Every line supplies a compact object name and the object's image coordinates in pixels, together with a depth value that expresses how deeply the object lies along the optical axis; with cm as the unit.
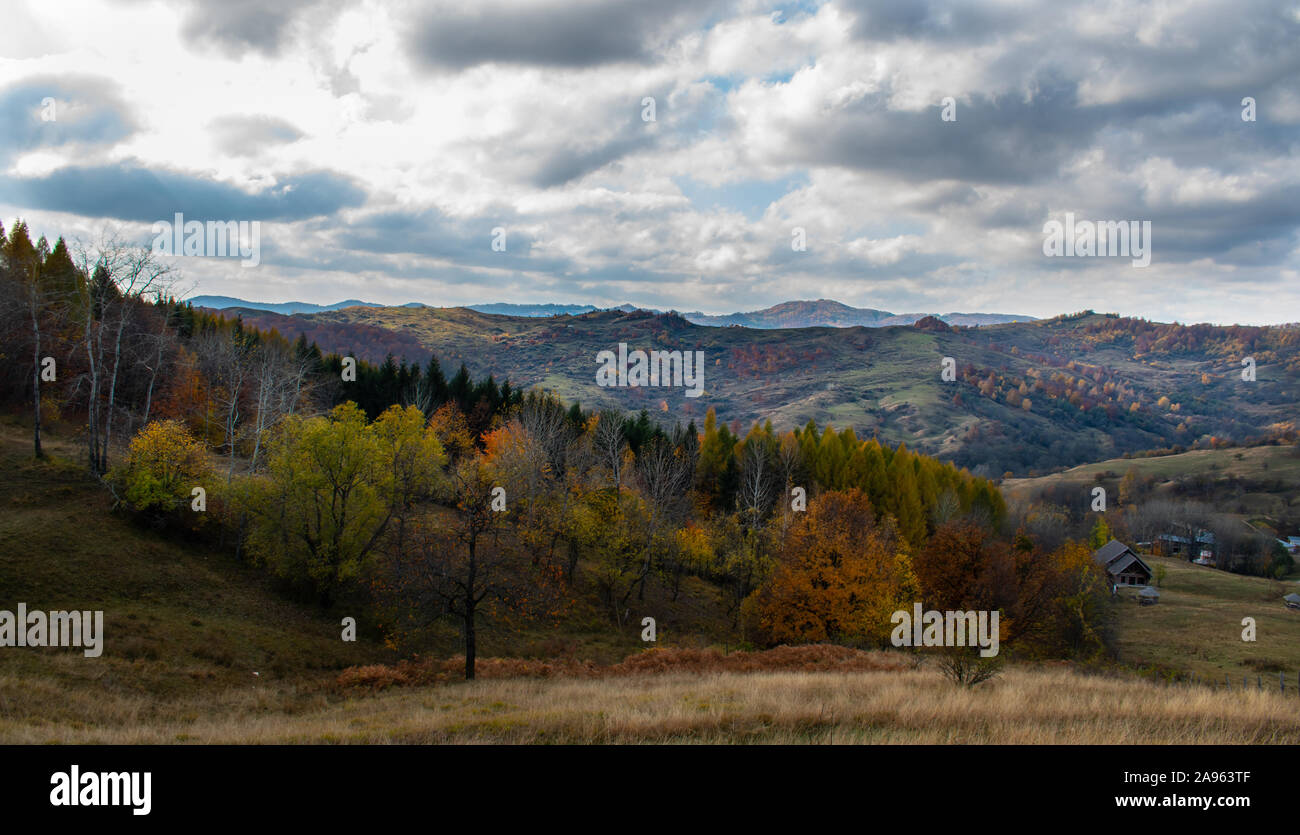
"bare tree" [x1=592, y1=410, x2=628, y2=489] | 5845
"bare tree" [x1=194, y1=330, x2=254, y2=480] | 4961
